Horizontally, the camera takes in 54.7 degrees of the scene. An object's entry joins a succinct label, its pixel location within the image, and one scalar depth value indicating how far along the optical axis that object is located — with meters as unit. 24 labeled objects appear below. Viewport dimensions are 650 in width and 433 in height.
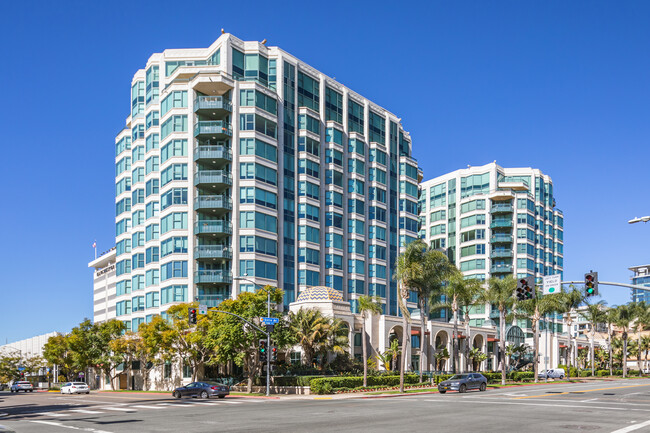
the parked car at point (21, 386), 83.81
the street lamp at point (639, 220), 29.77
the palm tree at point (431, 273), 54.50
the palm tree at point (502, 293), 70.38
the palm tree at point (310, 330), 55.34
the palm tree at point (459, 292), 65.88
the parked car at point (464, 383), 48.75
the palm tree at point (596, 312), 96.44
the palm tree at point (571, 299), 84.68
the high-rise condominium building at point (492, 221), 114.56
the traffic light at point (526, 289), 34.84
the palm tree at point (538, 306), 76.61
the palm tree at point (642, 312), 99.00
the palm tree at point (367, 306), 54.13
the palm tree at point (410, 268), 53.88
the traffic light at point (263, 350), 48.66
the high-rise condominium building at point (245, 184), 71.88
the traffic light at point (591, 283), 31.88
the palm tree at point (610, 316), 99.31
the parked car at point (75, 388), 67.31
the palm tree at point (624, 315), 98.25
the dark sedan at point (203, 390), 47.75
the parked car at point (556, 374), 85.62
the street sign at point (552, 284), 35.14
